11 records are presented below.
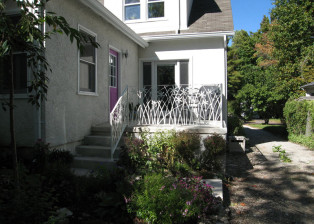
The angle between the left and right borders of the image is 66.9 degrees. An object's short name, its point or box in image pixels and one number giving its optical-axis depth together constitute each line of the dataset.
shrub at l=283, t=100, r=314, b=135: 9.35
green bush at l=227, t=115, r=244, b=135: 9.20
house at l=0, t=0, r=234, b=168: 4.83
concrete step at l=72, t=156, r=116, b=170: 4.96
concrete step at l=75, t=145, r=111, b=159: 5.28
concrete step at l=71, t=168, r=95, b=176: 4.65
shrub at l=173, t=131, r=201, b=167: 4.84
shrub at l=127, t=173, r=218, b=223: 2.71
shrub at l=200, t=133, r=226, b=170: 4.89
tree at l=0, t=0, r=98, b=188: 2.34
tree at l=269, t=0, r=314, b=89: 12.85
